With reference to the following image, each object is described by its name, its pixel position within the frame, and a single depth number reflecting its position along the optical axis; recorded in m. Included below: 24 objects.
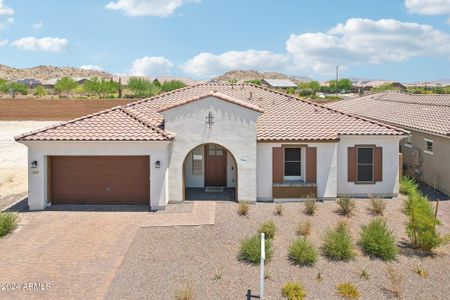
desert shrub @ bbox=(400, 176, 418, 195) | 19.10
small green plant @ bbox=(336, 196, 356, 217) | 16.69
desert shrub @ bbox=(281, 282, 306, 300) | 10.09
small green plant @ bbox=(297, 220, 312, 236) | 14.36
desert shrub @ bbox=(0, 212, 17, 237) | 14.09
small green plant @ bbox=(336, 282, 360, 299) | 10.23
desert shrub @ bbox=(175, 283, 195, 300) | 9.88
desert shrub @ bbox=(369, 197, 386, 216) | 16.78
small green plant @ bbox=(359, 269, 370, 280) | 11.20
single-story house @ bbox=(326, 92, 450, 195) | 19.89
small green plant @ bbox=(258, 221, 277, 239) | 14.02
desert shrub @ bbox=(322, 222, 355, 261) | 12.30
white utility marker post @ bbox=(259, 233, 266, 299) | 10.02
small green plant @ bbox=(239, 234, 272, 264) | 12.06
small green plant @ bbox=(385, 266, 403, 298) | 10.37
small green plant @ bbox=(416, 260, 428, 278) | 11.40
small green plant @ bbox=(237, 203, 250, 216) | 16.41
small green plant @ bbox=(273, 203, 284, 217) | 16.58
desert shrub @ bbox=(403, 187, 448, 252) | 12.81
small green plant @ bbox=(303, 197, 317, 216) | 16.59
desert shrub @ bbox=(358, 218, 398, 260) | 12.46
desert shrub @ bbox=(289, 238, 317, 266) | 11.99
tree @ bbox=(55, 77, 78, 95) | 78.75
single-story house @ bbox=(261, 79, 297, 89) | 109.38
